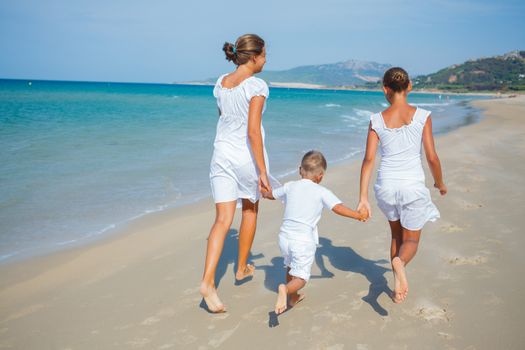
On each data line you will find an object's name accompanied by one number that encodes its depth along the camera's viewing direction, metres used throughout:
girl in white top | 3.10
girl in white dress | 3.11
